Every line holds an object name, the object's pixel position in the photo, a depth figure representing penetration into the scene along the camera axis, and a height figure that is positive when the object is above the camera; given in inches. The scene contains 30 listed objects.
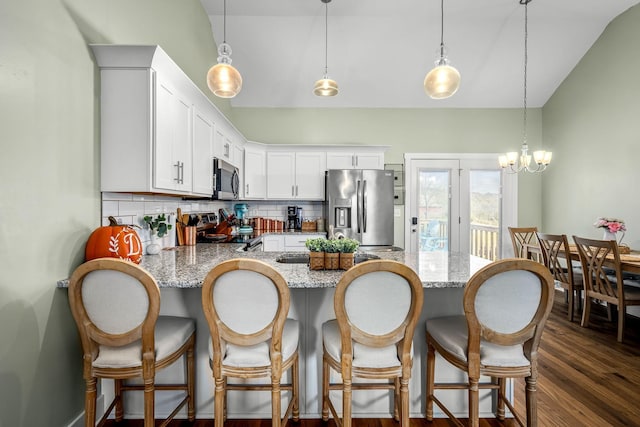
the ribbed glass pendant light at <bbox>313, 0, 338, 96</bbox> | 115.7 +43.7
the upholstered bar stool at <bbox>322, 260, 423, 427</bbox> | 56.6 -19.7
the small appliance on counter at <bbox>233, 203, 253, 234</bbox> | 186.4 -2.0
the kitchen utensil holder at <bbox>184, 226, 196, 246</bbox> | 122.5 -9.6
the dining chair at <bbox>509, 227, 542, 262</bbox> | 167.2 -16.2
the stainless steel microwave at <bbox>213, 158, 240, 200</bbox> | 123.7 +12.3
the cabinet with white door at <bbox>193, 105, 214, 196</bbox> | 104.0 +19.9
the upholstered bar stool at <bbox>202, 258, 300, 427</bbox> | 55.9 -19.4
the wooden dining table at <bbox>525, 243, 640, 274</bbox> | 112.9 -17.6
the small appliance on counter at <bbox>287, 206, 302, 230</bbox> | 195.3 -4.1
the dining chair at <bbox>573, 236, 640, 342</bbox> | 117.6 -26.6
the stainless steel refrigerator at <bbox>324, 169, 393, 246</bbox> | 176.7 +3.2
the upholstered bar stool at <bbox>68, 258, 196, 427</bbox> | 55.9 -19.8
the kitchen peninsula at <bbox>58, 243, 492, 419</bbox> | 75.1 -33.1
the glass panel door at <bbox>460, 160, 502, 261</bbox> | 200.4 +3.8
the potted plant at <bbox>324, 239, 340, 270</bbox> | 72.7 -9.9
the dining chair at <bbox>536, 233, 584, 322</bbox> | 138.6 -23.8
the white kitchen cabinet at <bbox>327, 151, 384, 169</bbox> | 187.8 +28.4
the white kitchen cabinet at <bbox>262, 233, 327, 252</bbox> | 174.7 -16.2
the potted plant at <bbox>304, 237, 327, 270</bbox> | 72.5 -10.2
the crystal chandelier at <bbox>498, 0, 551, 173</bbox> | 145.0 +24.5
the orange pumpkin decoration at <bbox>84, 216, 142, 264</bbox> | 71.2 -7.4
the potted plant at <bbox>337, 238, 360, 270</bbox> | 72.5 -9.1
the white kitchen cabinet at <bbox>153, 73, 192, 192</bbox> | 79.4 +18.7
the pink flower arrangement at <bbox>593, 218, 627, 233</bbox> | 135.6 -5.4
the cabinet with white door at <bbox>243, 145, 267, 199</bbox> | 177.5 +21.0
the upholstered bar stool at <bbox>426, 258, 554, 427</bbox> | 57.8 -20.3
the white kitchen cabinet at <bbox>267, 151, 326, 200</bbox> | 188.5 +20.4
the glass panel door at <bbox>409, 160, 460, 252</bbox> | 199.8 +3.7
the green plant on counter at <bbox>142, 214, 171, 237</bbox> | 100.7 -4.7
